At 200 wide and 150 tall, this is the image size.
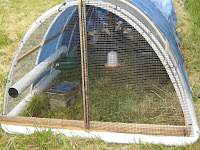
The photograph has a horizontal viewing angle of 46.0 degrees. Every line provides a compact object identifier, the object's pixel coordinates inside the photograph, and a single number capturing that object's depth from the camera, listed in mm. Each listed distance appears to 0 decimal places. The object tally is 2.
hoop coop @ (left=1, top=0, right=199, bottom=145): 2514
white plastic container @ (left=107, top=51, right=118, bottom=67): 4147
